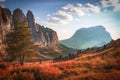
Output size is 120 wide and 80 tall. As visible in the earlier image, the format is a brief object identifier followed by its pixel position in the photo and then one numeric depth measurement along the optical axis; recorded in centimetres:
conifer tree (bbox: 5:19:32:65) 3659
